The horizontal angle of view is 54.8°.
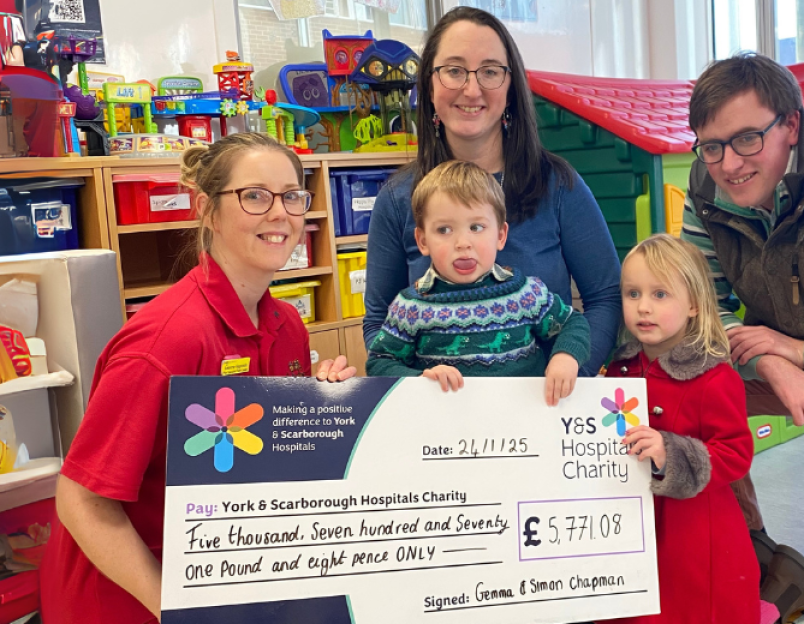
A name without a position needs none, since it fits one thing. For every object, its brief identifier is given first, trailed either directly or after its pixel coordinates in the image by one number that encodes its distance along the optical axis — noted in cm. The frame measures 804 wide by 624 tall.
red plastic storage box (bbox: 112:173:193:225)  307
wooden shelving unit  294
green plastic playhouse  284
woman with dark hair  184
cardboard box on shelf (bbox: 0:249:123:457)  231
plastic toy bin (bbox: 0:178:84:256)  283
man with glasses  179
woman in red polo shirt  129
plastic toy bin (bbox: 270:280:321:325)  356
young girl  152
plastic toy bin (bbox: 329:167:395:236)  378
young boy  159
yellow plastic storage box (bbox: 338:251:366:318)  381
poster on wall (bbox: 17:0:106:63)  327
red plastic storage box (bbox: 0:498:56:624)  228
